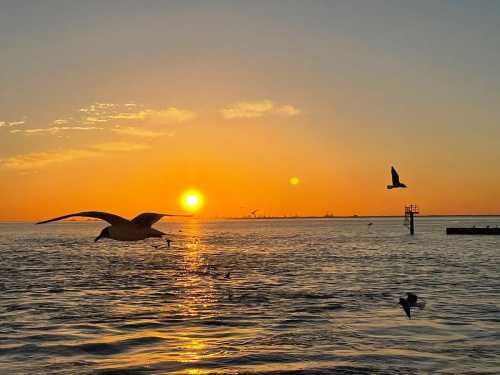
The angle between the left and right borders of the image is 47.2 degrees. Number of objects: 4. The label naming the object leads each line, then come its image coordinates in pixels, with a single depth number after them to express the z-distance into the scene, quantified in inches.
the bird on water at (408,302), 908.0
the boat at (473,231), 5315.9
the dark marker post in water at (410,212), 5322.3
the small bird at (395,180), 1619.1
